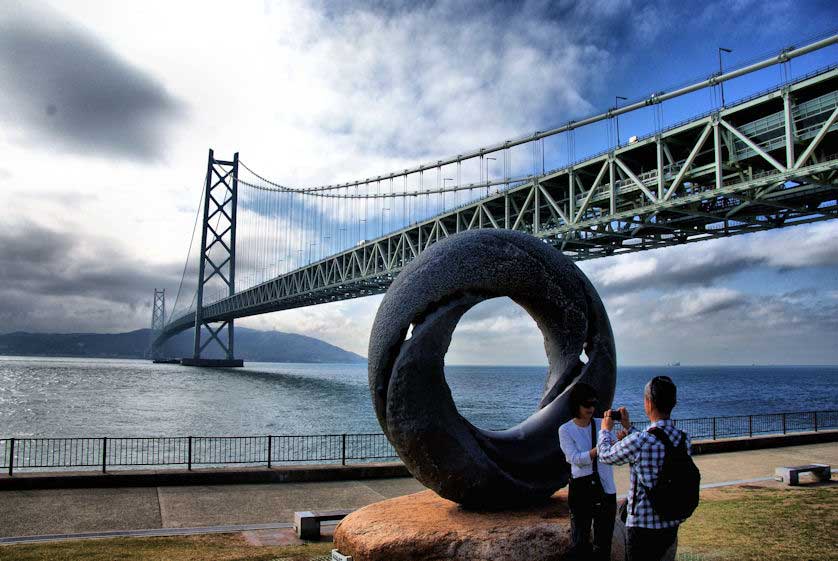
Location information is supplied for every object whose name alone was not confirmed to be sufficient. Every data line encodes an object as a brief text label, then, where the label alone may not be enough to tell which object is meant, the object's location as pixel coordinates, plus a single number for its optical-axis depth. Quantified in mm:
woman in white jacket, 3611
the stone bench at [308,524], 6555
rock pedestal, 4426
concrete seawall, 8625
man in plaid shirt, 2982
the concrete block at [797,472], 8984
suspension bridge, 21508
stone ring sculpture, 4945
